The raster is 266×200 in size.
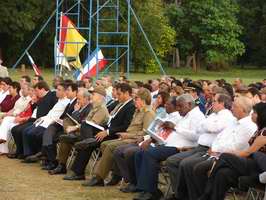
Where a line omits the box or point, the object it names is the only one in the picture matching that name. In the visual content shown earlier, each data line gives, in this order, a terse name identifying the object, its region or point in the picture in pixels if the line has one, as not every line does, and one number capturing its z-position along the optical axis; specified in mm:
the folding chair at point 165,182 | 8523
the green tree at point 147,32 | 52562
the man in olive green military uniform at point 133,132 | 9422
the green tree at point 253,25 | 70938
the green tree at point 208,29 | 60250
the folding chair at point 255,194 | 7060
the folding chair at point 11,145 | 12855
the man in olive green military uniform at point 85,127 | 10250
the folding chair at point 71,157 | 10737
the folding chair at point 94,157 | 10250
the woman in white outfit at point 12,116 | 12781
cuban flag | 21328
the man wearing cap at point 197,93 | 11403
